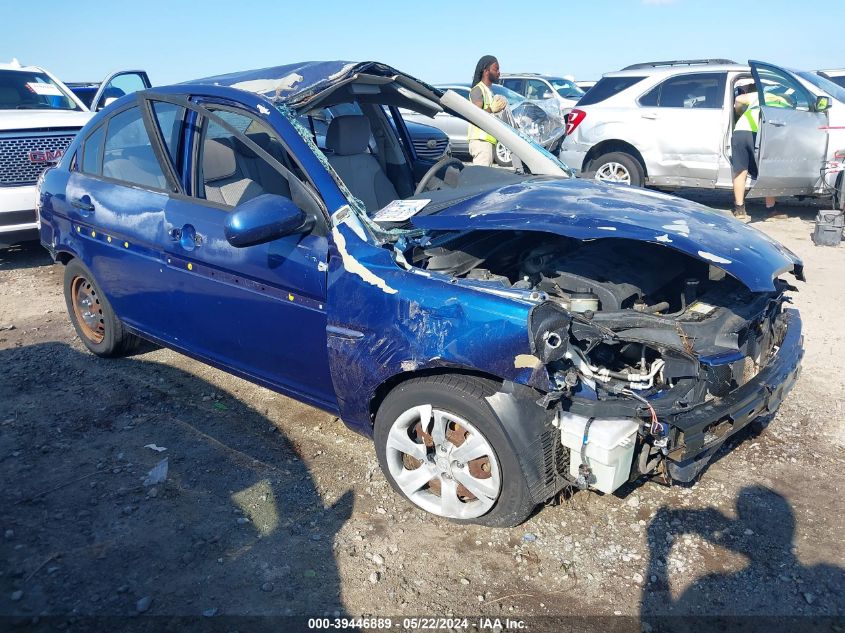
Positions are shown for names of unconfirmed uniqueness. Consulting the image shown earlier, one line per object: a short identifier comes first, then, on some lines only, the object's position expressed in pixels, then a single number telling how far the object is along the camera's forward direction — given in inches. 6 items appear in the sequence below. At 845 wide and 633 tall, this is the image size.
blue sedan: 104.5
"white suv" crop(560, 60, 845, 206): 310.8
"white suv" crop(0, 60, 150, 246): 265.6
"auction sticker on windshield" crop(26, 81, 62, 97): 326.3
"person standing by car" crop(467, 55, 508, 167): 255.0
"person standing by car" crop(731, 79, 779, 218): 317.7
